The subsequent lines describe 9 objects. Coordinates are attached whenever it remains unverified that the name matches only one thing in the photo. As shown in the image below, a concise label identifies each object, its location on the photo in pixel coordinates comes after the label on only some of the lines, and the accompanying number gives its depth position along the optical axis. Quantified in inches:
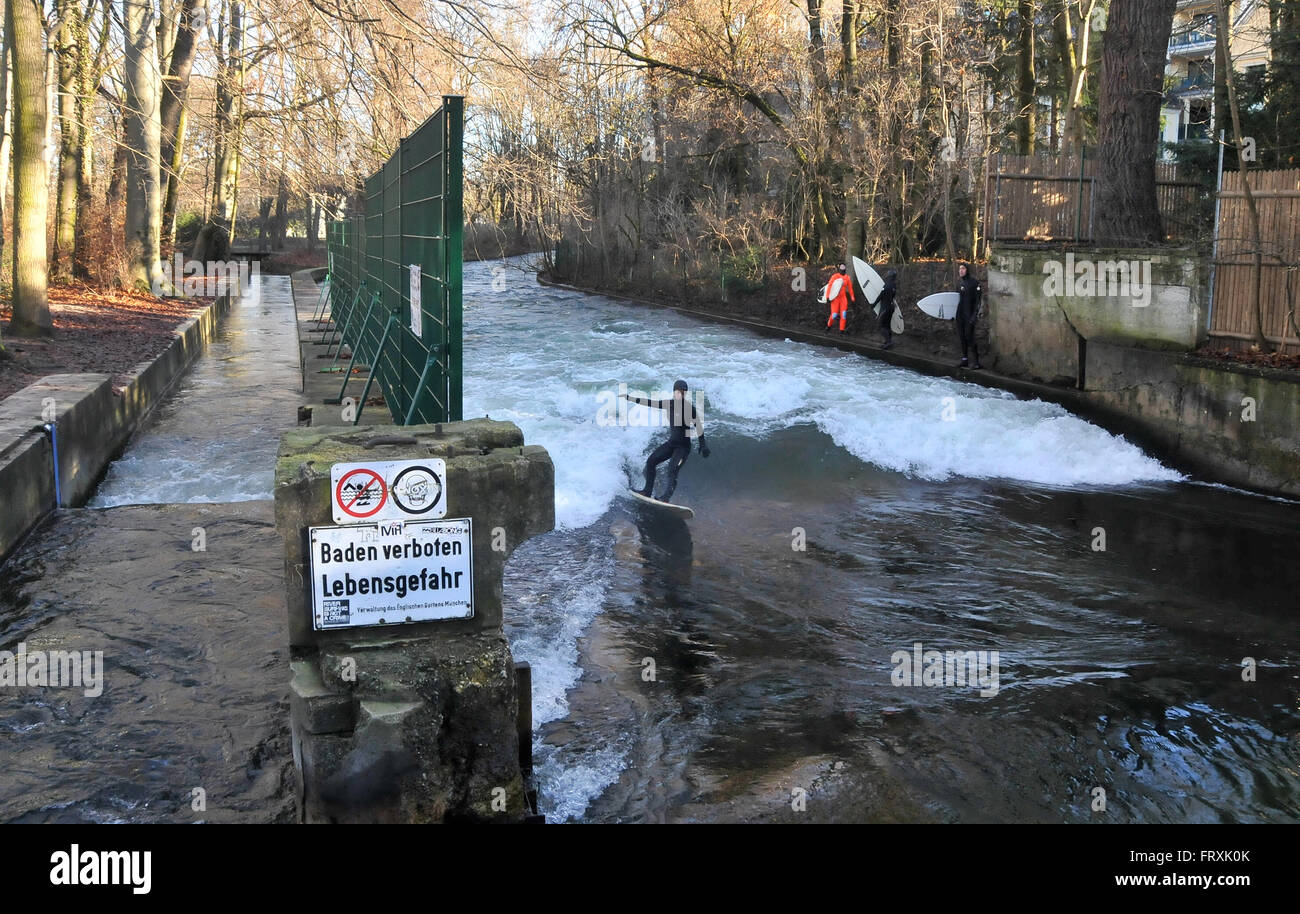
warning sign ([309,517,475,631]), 192.2
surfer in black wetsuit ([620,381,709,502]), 516.7
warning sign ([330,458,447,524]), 191.3
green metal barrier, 264.7
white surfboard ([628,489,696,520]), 519.2
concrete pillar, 183.6
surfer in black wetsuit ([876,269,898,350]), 975.6
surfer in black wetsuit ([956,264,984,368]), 836.6
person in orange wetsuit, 1045.2
